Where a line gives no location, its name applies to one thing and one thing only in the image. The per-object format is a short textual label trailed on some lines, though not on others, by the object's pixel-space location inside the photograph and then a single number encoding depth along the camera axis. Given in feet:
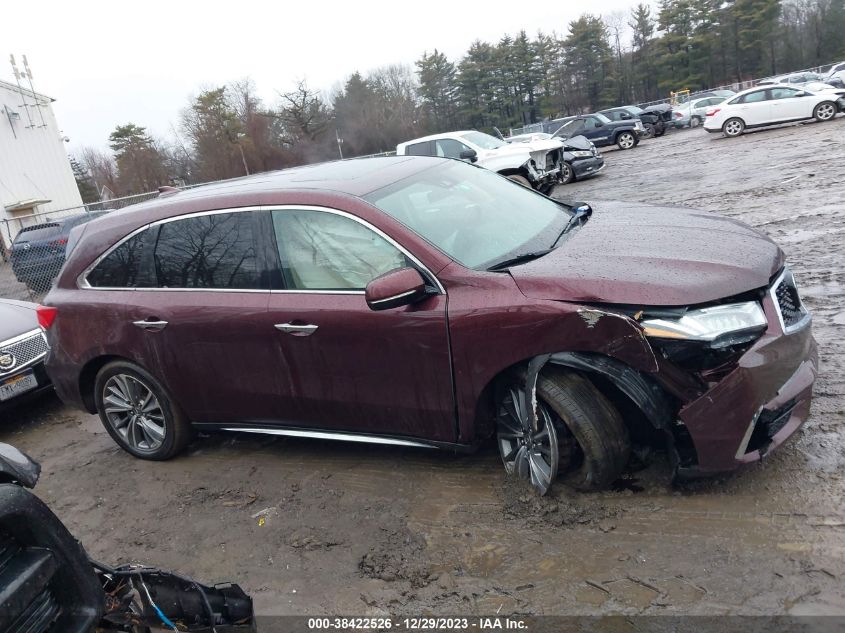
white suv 43.88
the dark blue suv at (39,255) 43.24
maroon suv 9.09
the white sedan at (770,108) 64.39
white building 109.70
